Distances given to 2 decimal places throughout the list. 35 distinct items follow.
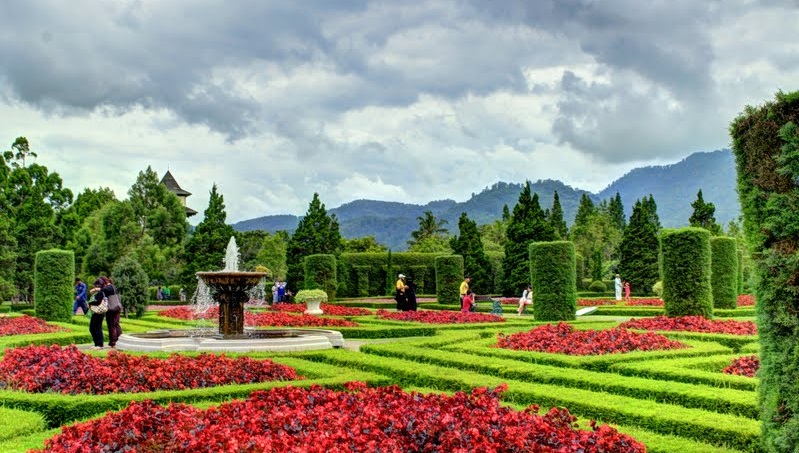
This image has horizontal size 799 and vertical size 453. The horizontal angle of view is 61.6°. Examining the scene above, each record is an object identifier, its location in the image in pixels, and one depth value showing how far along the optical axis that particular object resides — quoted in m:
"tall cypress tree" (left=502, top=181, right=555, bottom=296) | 40.09
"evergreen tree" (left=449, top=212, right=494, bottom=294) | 41.91
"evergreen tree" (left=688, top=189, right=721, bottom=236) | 44.19
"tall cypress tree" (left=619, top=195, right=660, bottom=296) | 41.22
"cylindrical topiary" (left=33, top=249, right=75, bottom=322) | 20.55
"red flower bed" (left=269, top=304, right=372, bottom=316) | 22.64
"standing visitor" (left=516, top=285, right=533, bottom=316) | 24.38
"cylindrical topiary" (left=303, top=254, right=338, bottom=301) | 30.17
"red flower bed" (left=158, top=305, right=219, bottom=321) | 21.55
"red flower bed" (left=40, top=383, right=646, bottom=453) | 4.80
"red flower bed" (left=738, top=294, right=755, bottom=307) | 24.57
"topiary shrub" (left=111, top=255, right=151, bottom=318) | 21.55
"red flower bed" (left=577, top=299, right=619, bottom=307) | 29.79
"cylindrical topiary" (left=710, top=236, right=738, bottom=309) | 21.25
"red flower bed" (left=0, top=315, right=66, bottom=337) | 15.53
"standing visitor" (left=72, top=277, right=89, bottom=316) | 24.31
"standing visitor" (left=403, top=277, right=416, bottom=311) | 22.44
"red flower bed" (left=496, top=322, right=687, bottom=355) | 10.93
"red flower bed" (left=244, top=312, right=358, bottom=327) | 18.17
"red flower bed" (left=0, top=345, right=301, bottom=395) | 8.21
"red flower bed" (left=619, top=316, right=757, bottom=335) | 13.58
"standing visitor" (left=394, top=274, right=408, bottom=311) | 22.45
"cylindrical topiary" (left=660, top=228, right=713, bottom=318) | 16.11
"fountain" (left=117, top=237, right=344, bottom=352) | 12.50
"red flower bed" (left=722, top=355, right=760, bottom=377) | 8.84
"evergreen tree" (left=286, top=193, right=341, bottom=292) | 38.59
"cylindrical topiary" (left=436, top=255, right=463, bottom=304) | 27.42
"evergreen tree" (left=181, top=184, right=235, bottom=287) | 38.09
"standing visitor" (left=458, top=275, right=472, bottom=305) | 22.90
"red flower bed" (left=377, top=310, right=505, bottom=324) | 18.77
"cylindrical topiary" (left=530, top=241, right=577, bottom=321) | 18.97
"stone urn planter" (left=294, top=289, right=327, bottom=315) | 23.22
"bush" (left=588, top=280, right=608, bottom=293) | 42.91
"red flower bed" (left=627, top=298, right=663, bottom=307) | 27.02
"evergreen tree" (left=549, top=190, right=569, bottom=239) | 64.00
